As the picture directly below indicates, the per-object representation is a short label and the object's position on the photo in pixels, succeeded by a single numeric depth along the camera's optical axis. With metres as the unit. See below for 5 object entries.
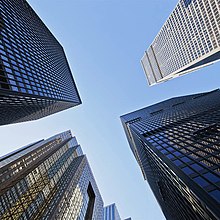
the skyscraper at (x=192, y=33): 77.57
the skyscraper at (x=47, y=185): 36.99
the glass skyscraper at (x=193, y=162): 17.08
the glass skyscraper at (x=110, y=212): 101.48
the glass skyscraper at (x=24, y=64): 30.71
